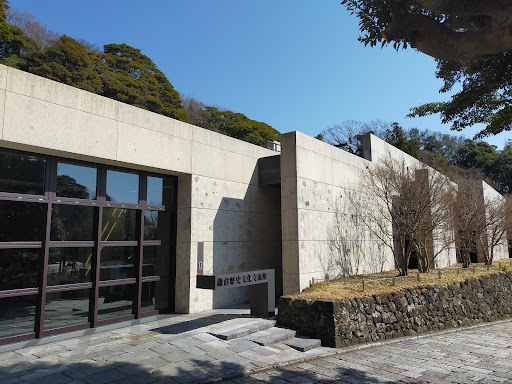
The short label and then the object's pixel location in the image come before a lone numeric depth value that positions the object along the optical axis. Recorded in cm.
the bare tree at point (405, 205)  1293
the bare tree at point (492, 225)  1833
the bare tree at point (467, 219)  1652
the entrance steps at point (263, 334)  718
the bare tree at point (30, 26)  2838
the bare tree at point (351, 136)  3994
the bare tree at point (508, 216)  1888
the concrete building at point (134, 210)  688
